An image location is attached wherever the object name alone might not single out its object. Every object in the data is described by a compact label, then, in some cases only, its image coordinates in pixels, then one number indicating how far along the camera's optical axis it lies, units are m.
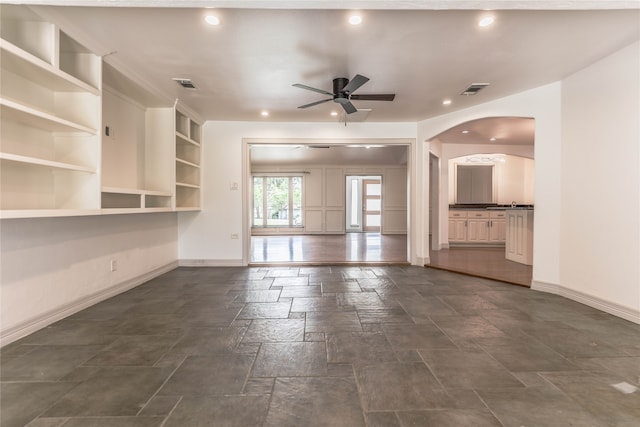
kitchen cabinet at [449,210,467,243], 6.85
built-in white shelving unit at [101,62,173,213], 3.19
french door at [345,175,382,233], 11.39
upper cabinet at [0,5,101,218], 2.02
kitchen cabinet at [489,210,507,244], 6.84
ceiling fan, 2.83
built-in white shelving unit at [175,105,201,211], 4.29
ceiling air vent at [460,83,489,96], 3.32
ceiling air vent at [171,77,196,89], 3.18
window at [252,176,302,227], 10.16
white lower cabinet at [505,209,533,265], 4.73
